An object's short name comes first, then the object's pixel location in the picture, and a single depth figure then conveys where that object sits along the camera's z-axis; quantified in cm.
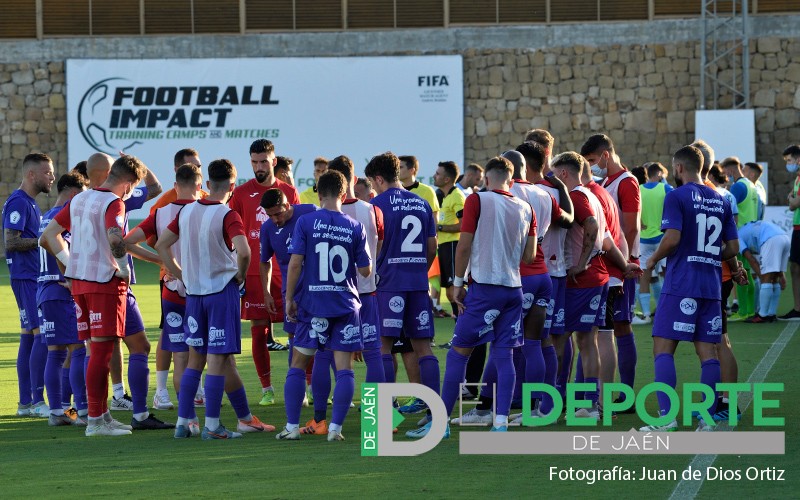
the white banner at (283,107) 5384
